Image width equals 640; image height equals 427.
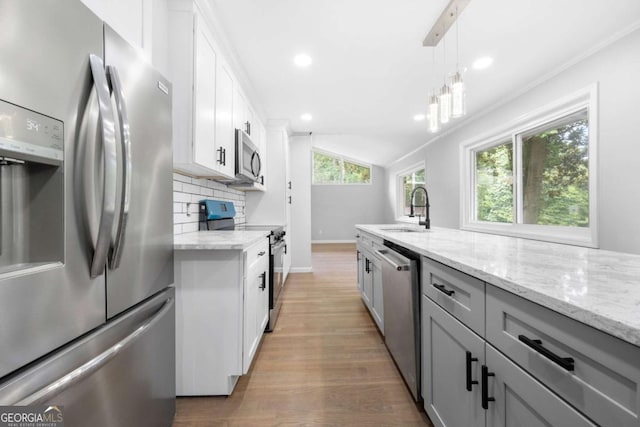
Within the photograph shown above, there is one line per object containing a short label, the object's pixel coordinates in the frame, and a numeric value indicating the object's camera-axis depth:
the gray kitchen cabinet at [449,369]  0.89
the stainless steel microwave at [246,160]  2.22
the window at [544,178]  2.16
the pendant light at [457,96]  1.57
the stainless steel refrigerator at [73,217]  0.54
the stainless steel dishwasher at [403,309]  1.35
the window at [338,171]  8.41
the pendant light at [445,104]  1.67
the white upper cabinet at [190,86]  1.58
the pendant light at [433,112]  1.79
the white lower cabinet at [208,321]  1.45
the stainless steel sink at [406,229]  2.48
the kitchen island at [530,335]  0.50
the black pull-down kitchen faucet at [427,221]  2.43
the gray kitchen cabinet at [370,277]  2.12
